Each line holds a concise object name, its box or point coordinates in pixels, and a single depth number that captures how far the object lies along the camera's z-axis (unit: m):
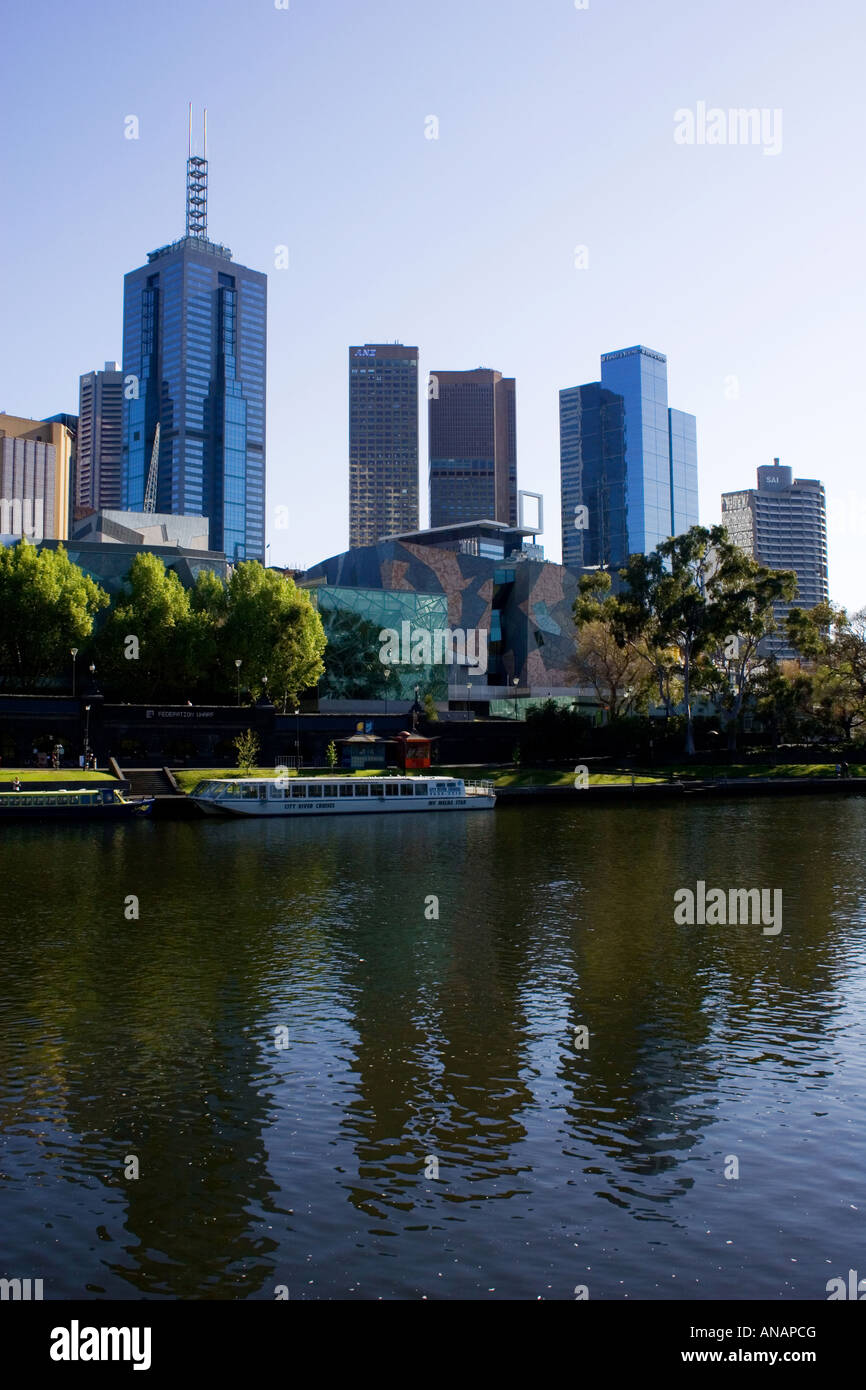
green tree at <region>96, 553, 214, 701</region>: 117.19
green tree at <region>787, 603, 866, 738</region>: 120.06
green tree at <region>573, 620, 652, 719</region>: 124.00
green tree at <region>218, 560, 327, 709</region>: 121.75
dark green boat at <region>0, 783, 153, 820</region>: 76.12
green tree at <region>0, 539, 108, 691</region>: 111.88
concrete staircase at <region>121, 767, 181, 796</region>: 91.12
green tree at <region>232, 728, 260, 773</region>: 103.84
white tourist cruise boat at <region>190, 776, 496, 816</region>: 82.88
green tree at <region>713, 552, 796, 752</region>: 113.81
